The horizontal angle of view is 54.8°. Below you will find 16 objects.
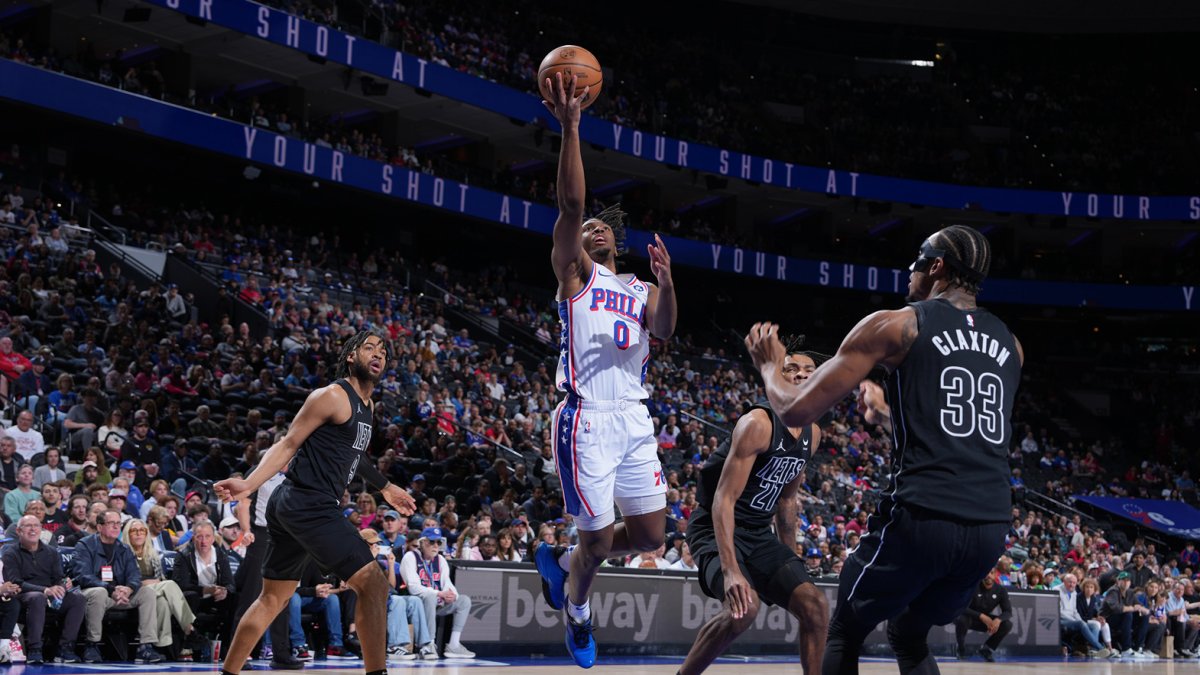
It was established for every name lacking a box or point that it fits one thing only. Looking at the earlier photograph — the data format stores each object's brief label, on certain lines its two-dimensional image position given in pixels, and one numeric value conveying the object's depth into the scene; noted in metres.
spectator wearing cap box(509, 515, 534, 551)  14.08
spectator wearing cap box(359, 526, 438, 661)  11.66
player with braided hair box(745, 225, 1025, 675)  4.09
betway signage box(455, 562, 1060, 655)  12.24
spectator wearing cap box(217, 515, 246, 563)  11.20
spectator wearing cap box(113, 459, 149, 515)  12.34
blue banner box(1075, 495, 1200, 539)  29.39
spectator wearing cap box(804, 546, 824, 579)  15.59
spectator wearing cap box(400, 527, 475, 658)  11.73
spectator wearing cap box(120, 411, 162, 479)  14.30
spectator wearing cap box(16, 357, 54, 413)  14.91
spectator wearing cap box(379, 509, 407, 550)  12.70
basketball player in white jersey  6.37
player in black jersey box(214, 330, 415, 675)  6.16
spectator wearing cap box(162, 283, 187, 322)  19.48
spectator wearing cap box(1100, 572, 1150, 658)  18.55
